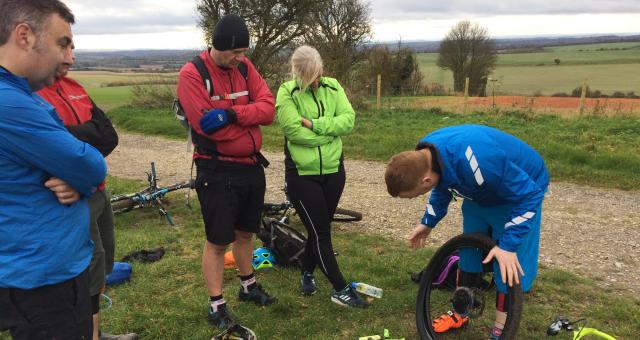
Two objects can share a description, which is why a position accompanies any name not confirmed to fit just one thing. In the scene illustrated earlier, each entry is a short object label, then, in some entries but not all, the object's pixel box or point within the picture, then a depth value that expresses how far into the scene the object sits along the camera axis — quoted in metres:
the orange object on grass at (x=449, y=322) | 3.66
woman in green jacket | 3.76
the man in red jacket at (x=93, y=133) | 2.91
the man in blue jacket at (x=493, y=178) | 2.75
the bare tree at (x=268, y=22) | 19.17
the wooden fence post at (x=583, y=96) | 15.14
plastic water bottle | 4.14
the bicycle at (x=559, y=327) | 3.26
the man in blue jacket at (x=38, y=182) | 1.86
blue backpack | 4.54
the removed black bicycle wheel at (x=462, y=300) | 3.34
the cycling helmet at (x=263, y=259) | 4.90
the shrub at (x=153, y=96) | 21.00
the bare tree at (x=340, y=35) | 22.70
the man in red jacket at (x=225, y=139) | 3.37
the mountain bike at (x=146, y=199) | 6.49
